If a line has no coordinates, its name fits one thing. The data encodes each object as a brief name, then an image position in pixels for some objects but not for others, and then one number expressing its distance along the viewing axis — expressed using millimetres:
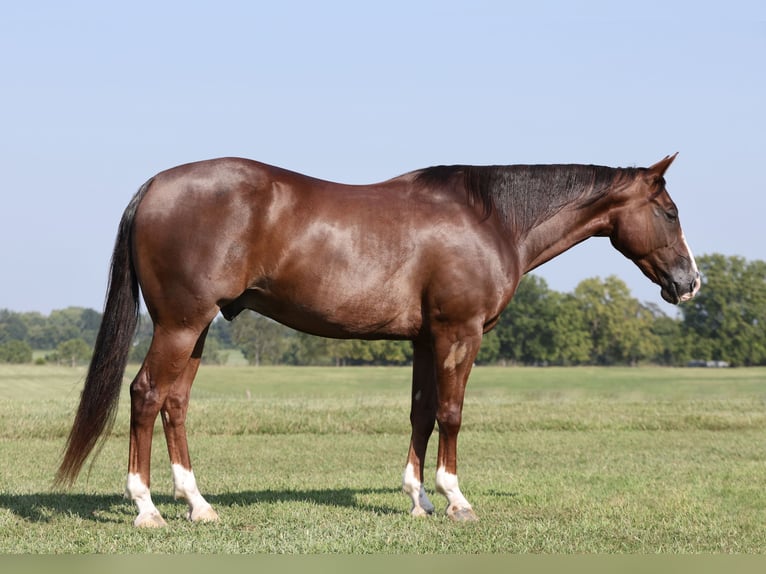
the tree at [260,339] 93975
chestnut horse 6984
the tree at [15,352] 76500
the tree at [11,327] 93500
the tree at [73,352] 74625
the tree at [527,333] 102688
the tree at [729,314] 98812
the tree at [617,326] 106000
